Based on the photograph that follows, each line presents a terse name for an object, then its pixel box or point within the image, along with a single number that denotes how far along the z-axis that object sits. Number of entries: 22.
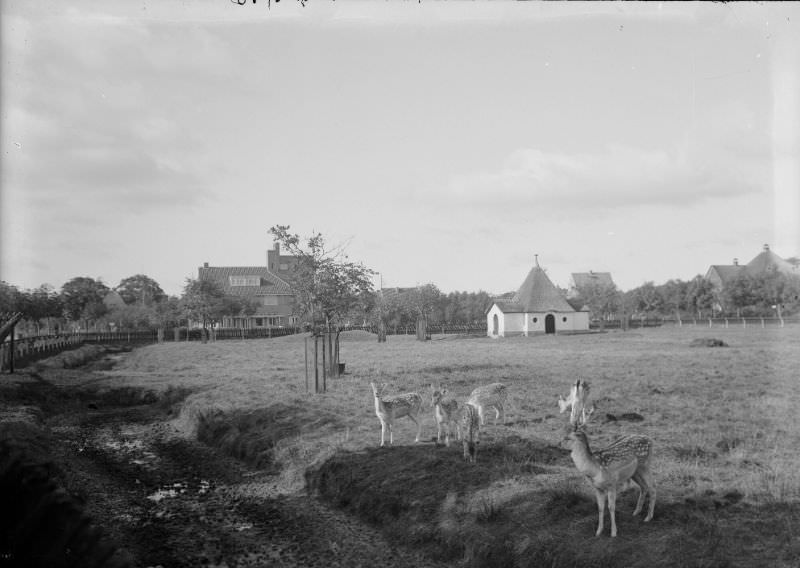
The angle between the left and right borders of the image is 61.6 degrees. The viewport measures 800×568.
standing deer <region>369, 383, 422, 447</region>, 15.80
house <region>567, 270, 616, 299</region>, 148.25
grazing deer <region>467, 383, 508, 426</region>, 16.91
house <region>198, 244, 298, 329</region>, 106.50
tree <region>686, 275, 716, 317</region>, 110.38
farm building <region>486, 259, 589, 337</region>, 83.94
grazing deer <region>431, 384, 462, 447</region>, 15.02
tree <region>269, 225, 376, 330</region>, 28.28
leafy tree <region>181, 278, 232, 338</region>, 81.00
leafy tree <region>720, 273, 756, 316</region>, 101.31
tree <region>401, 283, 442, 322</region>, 108.29
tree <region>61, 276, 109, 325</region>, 113.38
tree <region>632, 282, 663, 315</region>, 126.50
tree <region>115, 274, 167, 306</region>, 156.09
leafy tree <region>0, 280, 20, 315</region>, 62.47
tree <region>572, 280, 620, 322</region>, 122.56
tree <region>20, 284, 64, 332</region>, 78.51
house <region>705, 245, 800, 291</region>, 106.75
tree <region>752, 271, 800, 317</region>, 94.31
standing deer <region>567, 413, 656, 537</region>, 9.51
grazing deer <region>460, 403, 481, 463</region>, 13.52
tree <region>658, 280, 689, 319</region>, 116.94
